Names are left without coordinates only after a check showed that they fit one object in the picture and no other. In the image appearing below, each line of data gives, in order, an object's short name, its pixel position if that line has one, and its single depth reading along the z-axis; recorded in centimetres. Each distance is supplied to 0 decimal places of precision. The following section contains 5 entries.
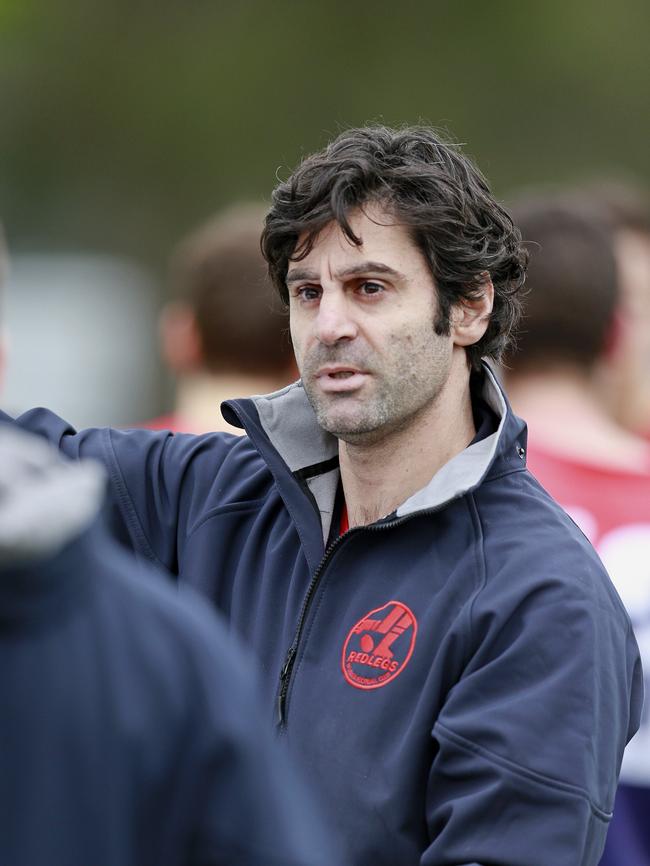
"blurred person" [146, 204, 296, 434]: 1012
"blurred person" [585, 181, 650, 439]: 981
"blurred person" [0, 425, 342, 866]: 323
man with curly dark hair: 595
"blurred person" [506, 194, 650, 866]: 861
